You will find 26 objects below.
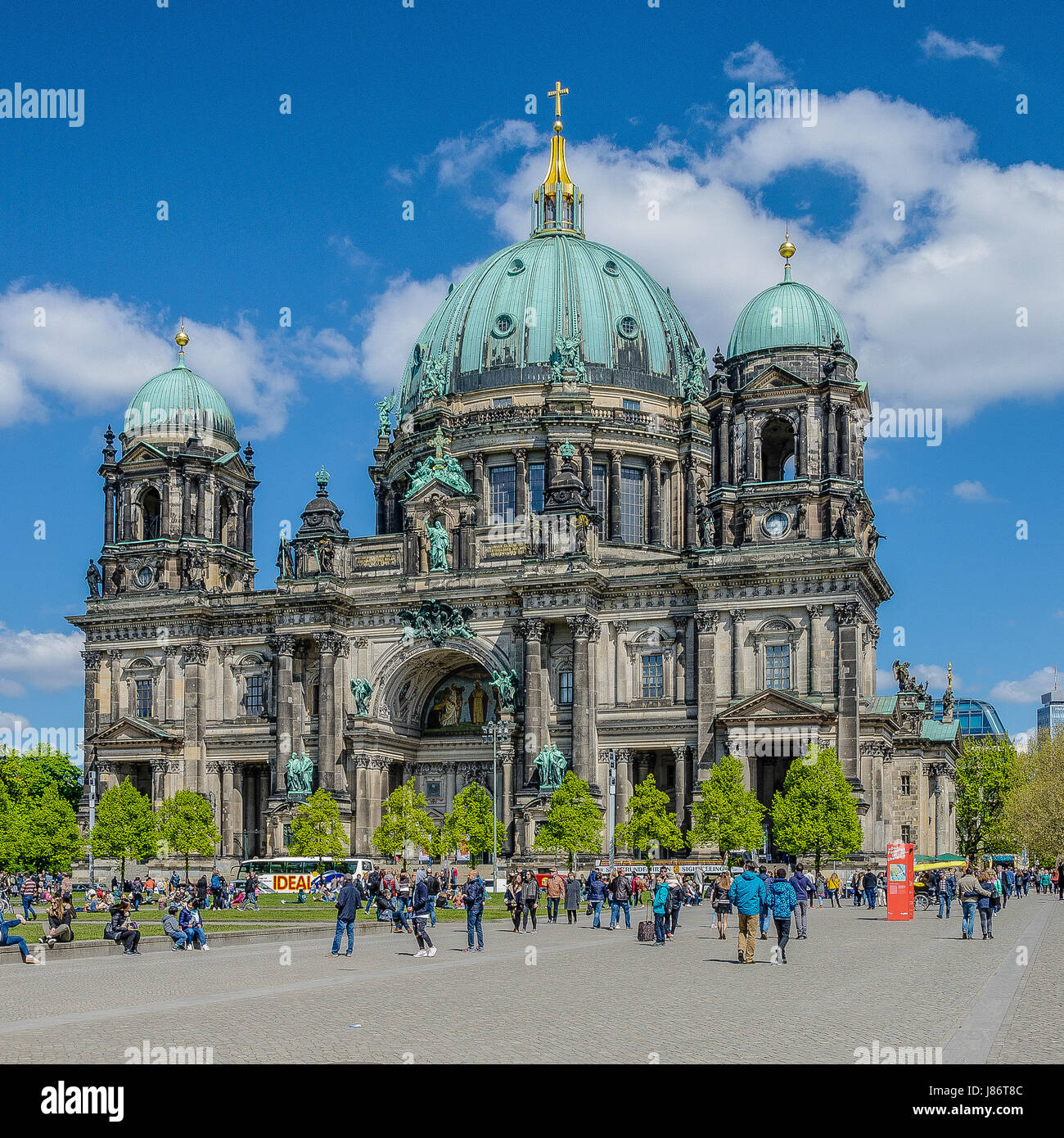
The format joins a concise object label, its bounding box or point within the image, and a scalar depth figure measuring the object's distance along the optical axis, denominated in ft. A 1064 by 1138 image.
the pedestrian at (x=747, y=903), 103.45
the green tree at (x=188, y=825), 280.51
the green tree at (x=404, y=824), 271.49
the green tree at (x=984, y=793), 482.28
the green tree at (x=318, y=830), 266.16
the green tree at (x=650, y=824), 250.78
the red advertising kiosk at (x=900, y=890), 178.19
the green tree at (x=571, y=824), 248.93
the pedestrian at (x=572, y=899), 166.33
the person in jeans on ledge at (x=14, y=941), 104.99
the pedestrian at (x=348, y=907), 111.45
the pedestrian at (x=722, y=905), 137.28
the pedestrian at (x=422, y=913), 115.24
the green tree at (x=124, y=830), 279.90
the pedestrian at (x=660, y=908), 129.08
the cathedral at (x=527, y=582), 264.11
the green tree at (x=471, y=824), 270.87
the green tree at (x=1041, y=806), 369.71
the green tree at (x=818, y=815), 235.20
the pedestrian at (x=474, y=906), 120.06
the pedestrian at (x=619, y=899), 152.71
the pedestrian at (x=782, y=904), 105.60
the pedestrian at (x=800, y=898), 131.54
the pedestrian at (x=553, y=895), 170.50
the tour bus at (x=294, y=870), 244.22
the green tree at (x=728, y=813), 242.58
